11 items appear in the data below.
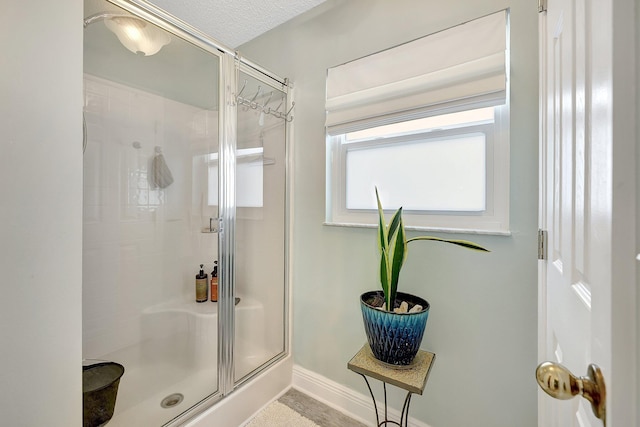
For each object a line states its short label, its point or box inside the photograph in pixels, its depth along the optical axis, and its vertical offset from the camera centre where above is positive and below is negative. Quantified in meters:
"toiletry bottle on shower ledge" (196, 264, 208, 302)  1.61 -0.46
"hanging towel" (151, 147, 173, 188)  1.56 +0.24
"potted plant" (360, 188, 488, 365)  1.01 -0.40
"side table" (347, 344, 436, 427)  0.97 -0.63
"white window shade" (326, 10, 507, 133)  1.07 +0.65
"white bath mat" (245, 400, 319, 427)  1.39 -1.12
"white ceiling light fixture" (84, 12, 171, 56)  1.10 +0.84
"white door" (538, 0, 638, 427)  0.31 +0.02
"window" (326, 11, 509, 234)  1.10 +0.40
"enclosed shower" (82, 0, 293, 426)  1.30 -0.02
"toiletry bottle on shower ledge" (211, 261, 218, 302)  1.50 -0.42
